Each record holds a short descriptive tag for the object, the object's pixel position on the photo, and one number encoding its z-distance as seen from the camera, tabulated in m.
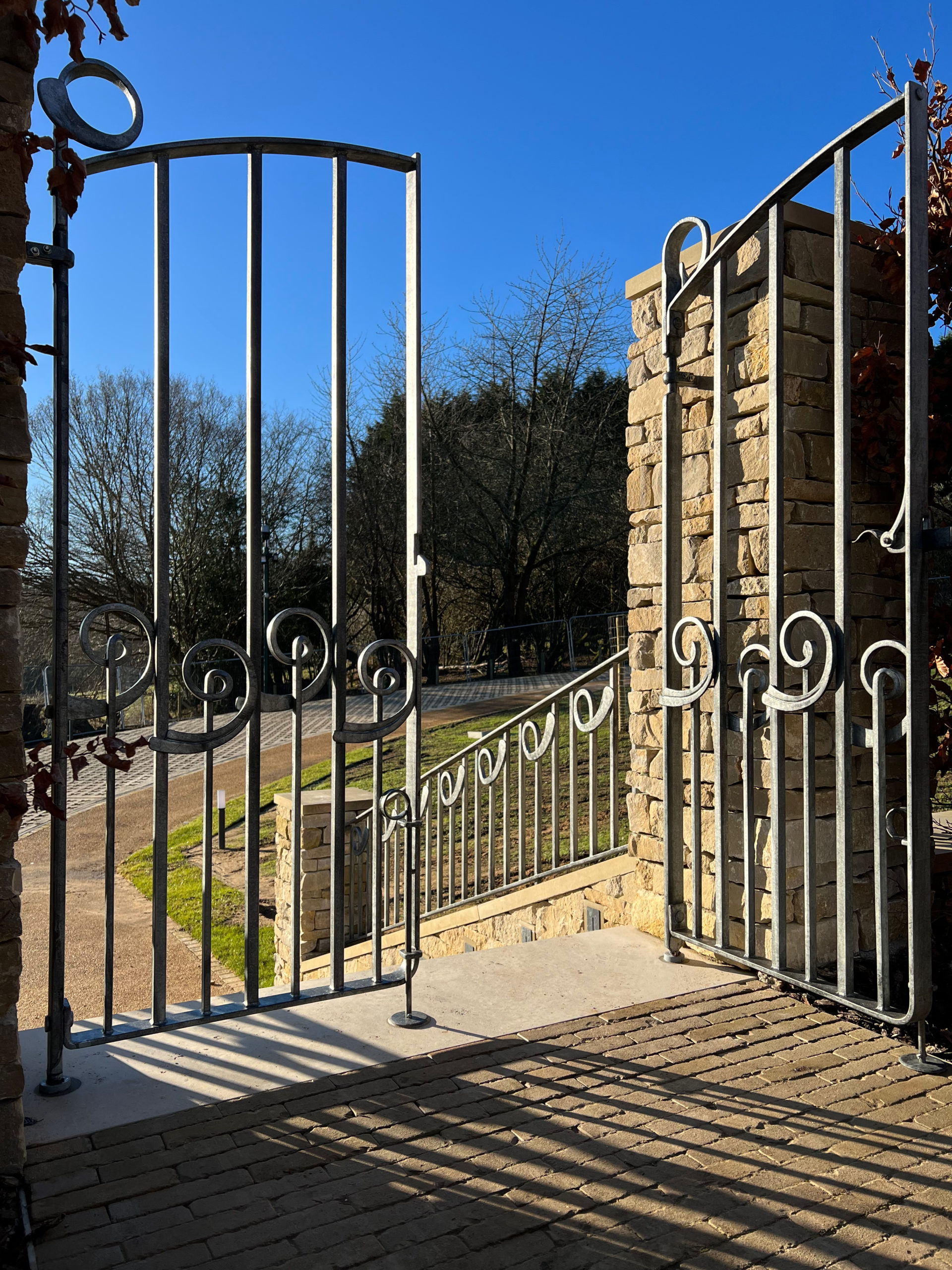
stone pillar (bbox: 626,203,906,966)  3.24
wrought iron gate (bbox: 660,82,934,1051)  2.50
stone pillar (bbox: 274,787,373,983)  7.03
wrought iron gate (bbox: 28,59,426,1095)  2.39
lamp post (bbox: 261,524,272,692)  16.58
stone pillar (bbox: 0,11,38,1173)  1.93
